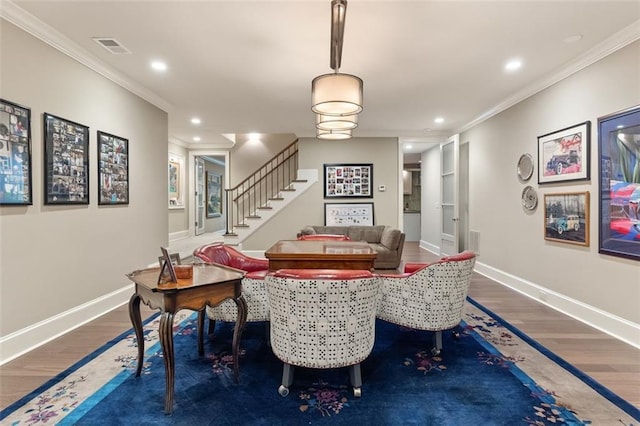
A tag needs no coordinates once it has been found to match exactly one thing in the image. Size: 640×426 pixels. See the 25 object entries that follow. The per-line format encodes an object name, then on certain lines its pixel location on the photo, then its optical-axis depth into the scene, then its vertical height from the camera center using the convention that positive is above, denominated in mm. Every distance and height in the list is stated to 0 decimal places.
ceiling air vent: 3047 +1595
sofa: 5770 -541
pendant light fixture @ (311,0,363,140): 2236 +925
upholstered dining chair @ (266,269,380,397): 1914 -660
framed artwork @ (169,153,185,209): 8062 +734
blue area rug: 1880 -1196
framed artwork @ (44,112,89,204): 2957 +479
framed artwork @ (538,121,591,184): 3480 +615
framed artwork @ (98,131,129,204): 3701 +488
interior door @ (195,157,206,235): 9238 +430
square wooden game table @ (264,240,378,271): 2830 -436
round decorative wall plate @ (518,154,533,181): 4375 +563
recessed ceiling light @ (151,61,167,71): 3564 +1603
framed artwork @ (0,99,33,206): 2539 +453
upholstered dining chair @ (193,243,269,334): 2619 -760
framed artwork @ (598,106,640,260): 2863 +221
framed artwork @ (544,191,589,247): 3473 -114
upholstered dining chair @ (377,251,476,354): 2537 -694
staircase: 8344 +633
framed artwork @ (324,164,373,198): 7293 +731
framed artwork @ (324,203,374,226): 7266 -117
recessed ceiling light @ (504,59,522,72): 3496 +1572
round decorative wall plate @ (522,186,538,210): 4312 +131
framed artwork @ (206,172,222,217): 10412 +513
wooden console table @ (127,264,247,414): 1896 -544
